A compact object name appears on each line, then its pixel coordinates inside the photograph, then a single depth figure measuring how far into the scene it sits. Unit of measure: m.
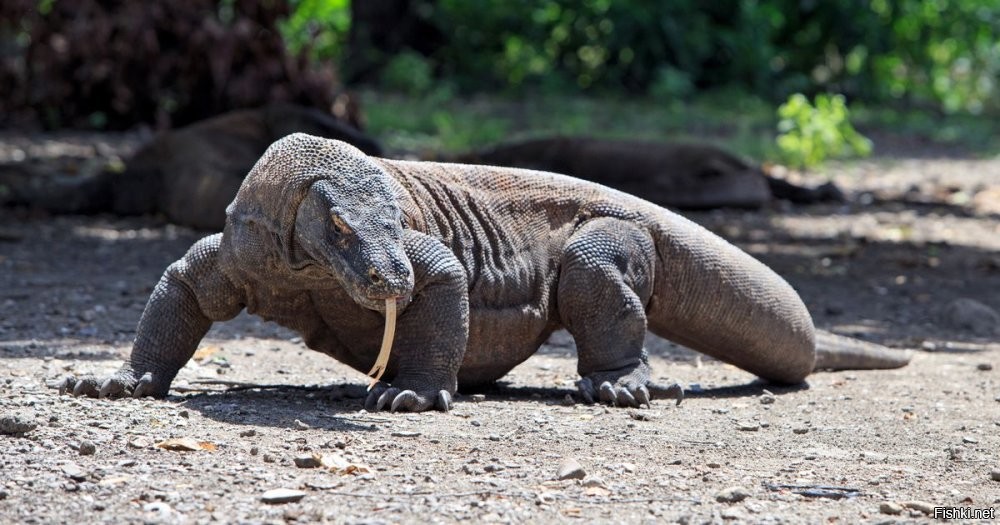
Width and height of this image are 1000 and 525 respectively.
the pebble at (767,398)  9.75
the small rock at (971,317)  13.31
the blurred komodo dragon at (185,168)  16.80
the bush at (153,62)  22.72
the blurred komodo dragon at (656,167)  19.05
